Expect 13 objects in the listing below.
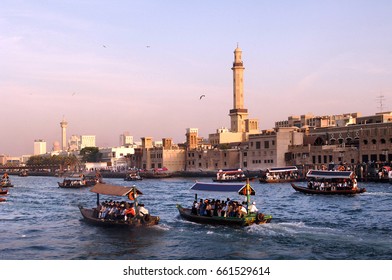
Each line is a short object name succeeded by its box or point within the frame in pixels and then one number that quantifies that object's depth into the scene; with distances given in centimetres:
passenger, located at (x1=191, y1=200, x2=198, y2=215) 3216
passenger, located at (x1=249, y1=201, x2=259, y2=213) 2937
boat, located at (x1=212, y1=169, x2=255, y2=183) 8056
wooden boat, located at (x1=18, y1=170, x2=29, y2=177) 15062
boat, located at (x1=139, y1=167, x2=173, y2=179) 11209
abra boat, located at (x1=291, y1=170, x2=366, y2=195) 5059
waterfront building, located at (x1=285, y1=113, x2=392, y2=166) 8256
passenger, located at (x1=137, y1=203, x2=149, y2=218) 2911
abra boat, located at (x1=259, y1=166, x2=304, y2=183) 7796
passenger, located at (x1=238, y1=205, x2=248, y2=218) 2894
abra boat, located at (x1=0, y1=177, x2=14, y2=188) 7257
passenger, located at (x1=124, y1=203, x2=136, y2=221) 2954
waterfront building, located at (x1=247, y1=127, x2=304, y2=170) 9849
